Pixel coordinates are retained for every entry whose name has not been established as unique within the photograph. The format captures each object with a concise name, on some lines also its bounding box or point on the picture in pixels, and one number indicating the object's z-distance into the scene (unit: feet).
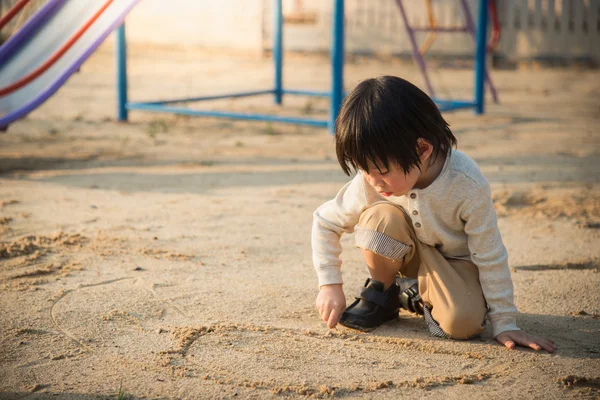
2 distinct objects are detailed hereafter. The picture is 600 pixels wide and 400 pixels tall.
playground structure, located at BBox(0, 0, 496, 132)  13.66
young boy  8.16
